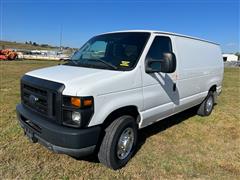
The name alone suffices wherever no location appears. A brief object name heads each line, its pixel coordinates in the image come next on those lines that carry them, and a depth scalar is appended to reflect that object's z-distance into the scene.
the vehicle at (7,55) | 24.40
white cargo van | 2.30
